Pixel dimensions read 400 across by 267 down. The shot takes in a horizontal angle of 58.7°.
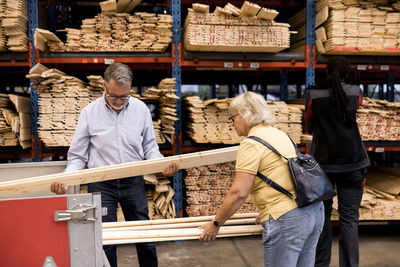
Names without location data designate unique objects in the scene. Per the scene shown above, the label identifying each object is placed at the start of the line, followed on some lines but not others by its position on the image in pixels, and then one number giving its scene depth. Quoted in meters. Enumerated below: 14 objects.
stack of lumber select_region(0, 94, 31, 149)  4.57
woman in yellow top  2.15
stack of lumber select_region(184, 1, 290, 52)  4.54
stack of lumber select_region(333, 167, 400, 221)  4.91
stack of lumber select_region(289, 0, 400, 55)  4.86
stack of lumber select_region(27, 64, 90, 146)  4.56
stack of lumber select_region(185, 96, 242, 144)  4.80
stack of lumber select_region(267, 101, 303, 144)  4.88
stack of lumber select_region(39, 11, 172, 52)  4.65
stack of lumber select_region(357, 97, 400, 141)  5.05
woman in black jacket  3.49
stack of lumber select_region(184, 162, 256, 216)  4.94
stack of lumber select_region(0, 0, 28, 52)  4.44
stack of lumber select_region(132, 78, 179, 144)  4.62
